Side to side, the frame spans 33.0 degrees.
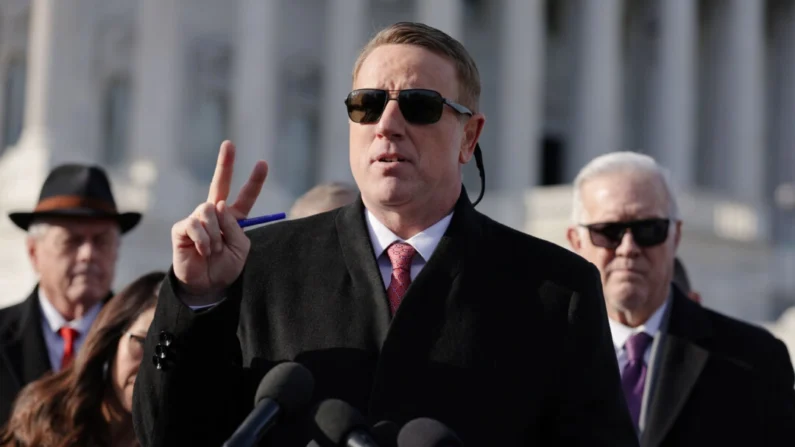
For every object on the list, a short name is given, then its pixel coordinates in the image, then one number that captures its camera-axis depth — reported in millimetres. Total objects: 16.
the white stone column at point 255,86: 42781
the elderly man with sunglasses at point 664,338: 6945
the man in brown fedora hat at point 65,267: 8492
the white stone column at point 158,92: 40281
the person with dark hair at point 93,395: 6883
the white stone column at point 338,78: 45125
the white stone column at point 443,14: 46094
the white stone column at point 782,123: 54062
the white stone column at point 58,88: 37375
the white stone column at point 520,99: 47469
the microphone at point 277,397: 3588
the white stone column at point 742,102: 51312
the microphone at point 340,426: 3570
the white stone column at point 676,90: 49625
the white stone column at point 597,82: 48625
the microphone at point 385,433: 3771
